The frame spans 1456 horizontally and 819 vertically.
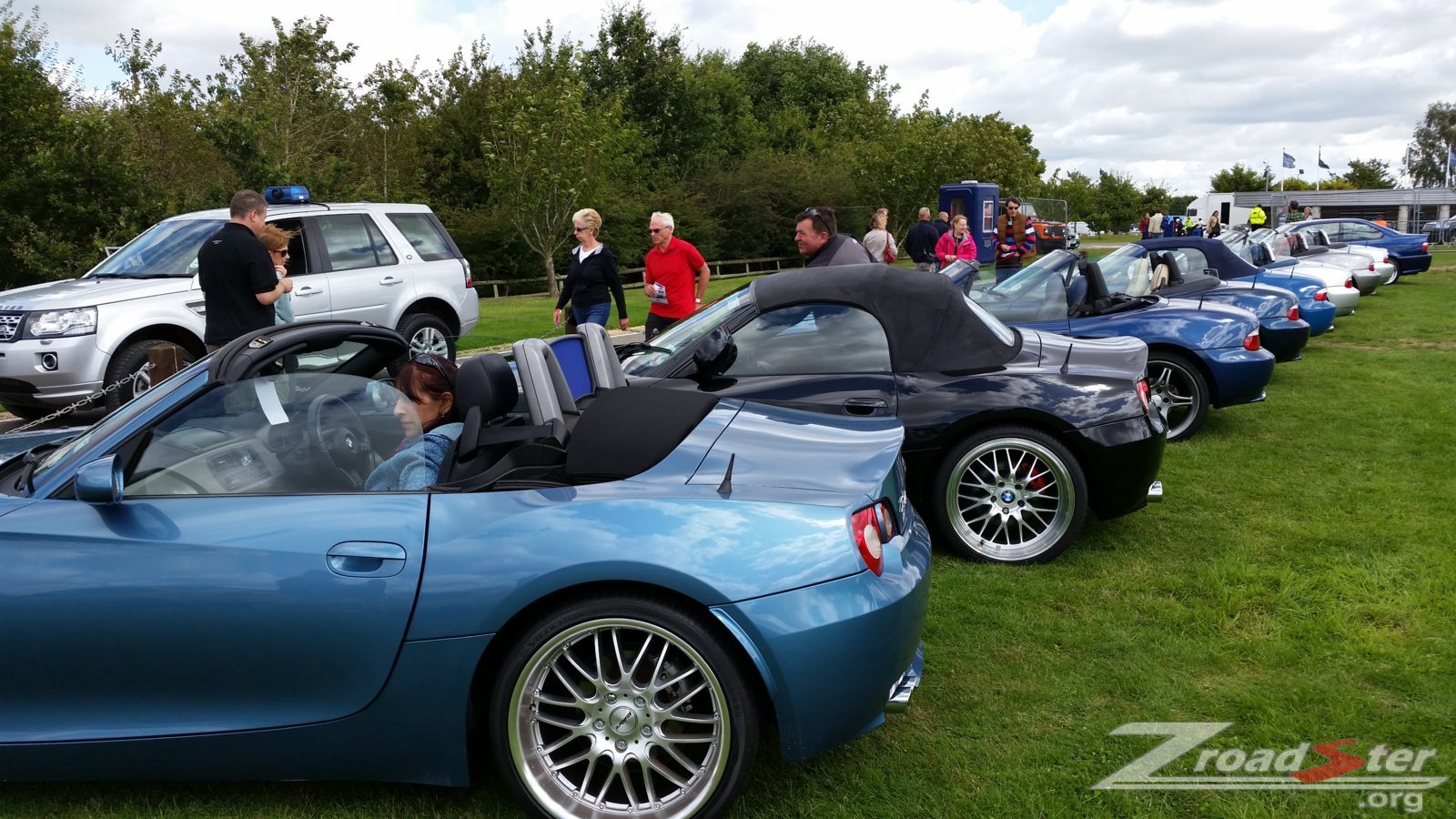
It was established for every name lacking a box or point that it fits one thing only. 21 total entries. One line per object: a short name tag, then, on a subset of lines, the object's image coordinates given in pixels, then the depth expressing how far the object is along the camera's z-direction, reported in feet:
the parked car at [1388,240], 88.07
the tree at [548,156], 108.68
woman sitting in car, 10.62
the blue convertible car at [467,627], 9.24
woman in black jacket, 30.04
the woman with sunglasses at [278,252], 25.59
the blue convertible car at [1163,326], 27.14
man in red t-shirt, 29.84
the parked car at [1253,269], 37.45
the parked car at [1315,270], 52.75
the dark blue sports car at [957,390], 17.35
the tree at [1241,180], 360.28
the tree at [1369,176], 364.38
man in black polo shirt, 23.31
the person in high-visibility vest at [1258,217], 96.94
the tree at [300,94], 104.47
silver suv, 28.81
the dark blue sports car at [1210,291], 33.47
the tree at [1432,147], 370.94
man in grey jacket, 26.58
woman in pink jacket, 60.23
